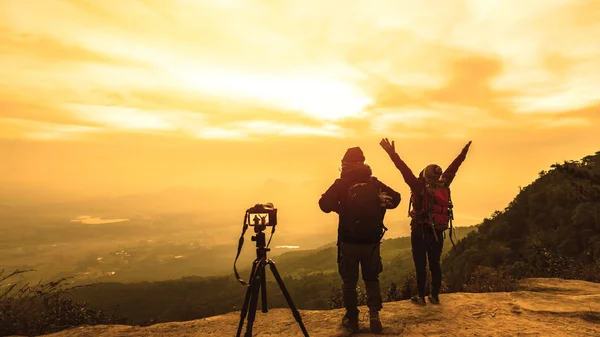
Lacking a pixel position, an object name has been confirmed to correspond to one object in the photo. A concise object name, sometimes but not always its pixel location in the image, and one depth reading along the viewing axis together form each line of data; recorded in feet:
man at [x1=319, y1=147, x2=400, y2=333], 18.63
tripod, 15.98
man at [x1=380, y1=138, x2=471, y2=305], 23.11
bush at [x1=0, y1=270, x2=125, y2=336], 21.76
